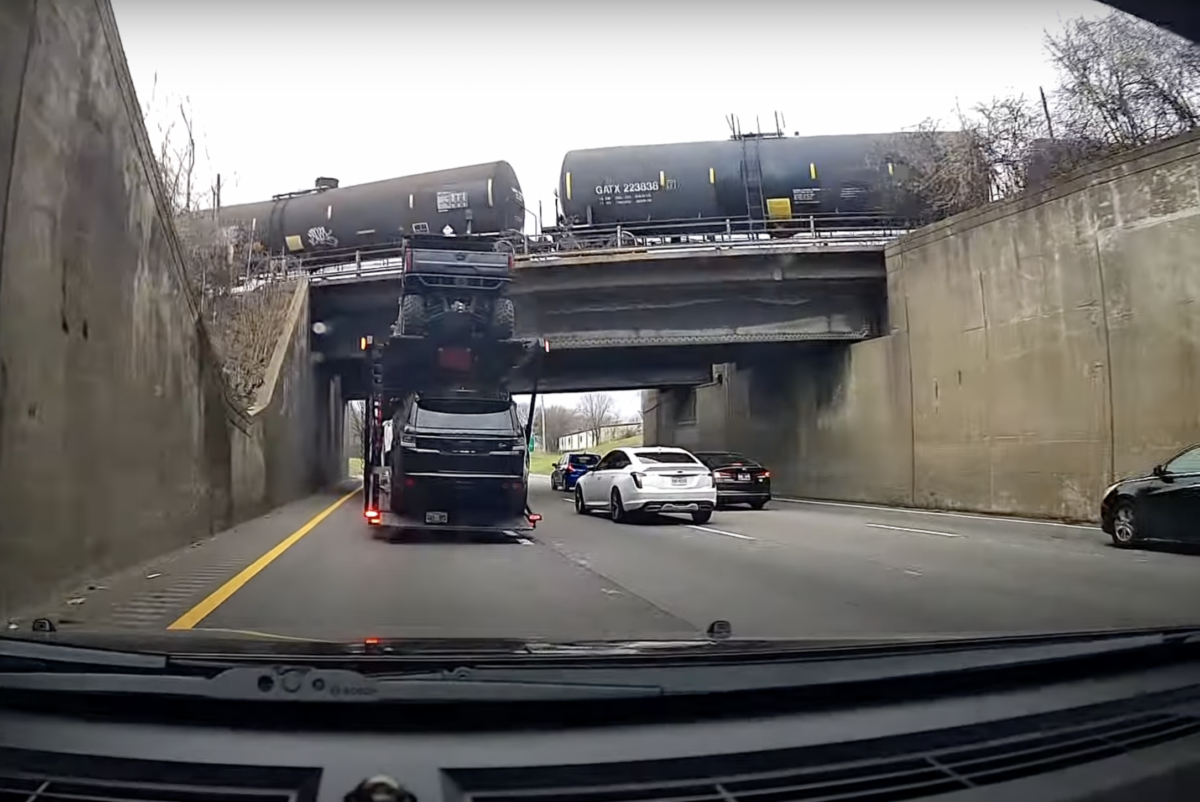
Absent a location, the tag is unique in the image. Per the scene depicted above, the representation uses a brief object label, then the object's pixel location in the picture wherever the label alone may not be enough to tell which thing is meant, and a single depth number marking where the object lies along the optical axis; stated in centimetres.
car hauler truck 1456
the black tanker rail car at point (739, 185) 2748
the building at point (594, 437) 8597
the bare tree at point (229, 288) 2375
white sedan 1909
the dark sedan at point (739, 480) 2430
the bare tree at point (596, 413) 9449
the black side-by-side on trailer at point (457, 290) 1834
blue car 3875
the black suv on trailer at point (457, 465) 1449
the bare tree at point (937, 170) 2828
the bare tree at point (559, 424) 9602
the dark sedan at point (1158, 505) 1254
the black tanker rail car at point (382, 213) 2623
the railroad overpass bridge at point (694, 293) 2788
